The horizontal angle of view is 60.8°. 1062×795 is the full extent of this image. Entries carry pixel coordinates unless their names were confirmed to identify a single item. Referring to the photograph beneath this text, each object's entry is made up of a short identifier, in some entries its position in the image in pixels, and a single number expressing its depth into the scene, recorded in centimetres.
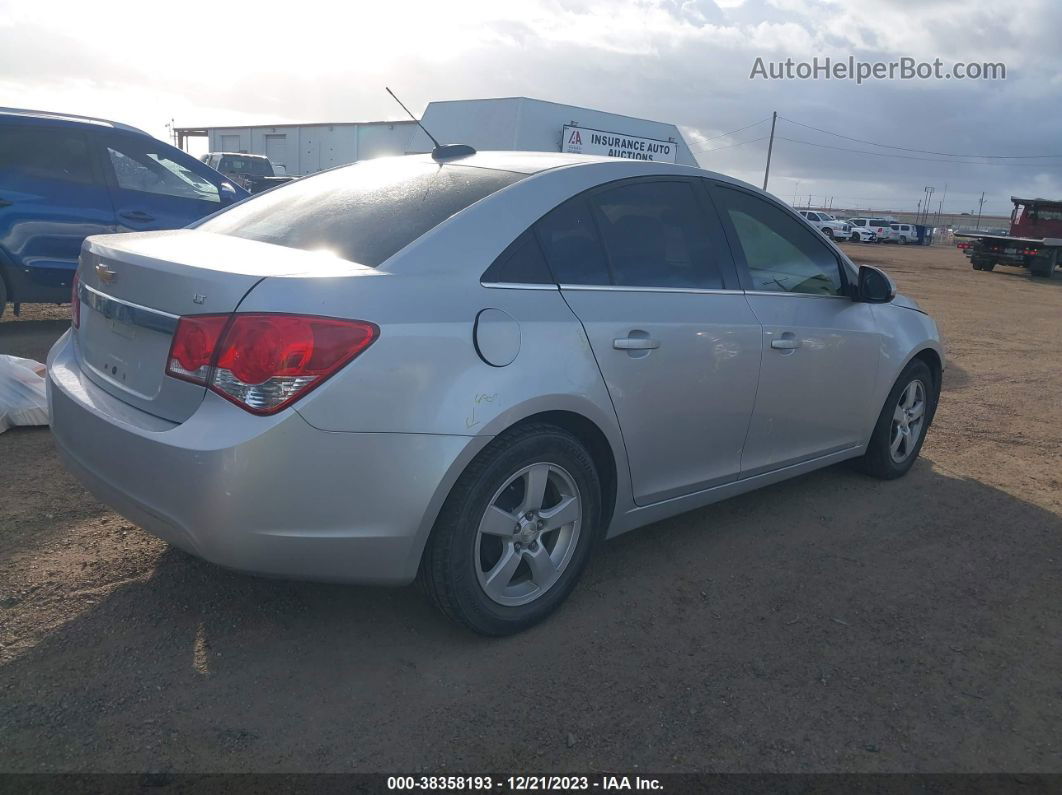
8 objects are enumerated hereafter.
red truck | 2731
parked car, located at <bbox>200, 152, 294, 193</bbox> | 2597
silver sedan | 261
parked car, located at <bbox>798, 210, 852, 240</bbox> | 4550
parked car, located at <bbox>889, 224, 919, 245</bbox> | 5547
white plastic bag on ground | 505
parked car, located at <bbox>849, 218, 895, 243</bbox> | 5409
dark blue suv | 722
